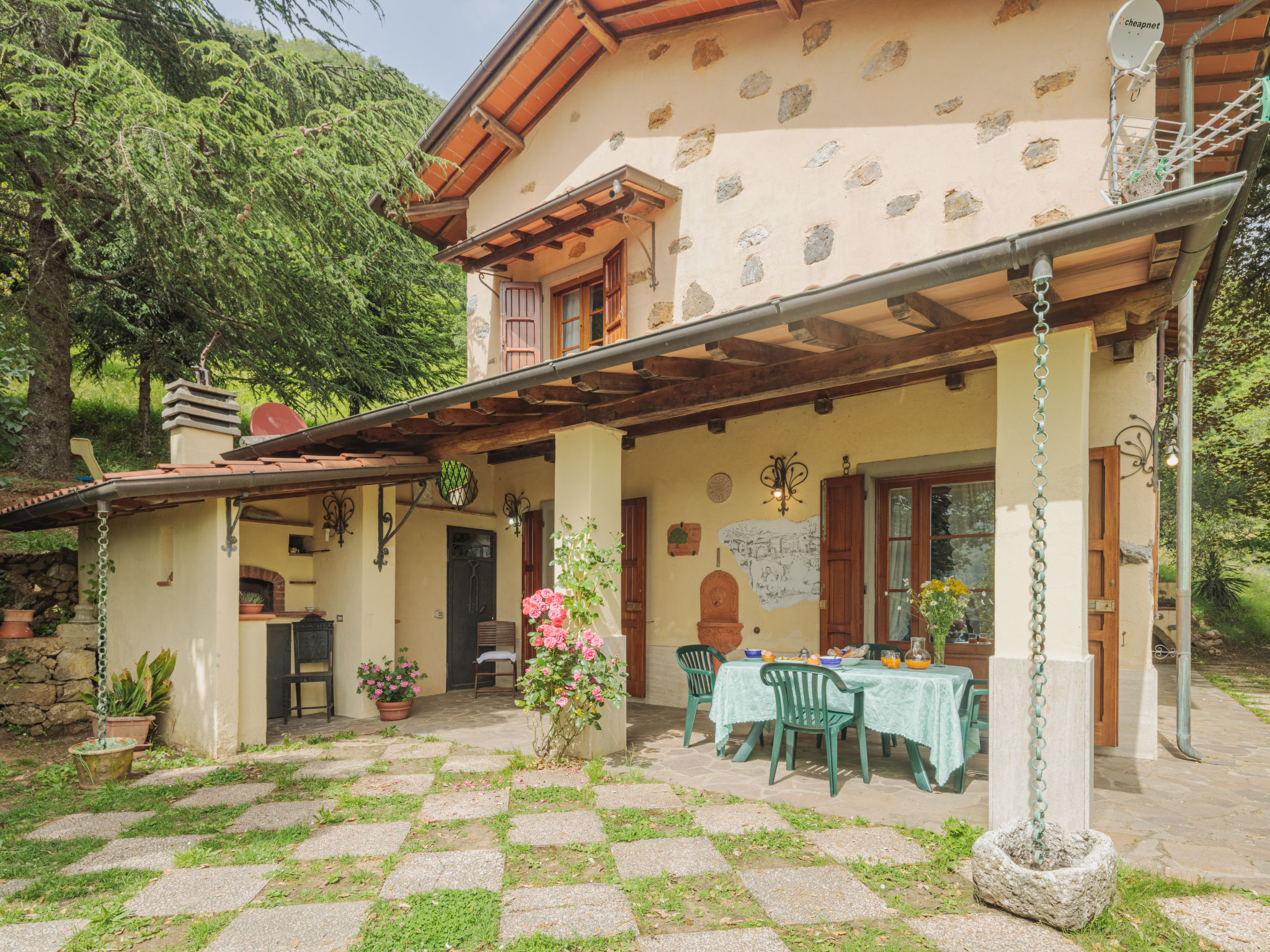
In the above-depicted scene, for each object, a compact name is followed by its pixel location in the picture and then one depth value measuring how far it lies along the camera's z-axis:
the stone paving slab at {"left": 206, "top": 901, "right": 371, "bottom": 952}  2.55
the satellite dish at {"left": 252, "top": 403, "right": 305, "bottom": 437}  7.17
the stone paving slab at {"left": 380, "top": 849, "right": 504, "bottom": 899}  3.02
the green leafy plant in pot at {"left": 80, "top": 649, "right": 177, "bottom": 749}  5.28
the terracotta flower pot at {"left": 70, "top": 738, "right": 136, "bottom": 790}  4.54
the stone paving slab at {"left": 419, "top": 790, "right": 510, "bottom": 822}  3.92
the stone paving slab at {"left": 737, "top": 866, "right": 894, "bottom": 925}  2.76
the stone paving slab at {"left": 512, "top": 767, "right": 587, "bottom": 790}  4.46
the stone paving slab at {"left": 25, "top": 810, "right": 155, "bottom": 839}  3.75
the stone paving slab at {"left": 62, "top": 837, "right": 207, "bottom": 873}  3.29
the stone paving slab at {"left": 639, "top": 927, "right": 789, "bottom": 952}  2.53
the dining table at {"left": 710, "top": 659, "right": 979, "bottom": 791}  4.18
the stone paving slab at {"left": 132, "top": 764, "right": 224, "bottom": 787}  4.66
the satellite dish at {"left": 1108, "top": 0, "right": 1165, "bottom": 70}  3.95
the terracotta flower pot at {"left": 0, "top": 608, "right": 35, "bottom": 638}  5.98
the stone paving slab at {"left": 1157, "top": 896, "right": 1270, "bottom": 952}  2.56
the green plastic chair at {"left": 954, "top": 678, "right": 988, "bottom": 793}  4.51
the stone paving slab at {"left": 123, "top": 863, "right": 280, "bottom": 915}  2.86
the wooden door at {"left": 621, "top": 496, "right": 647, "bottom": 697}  7.68
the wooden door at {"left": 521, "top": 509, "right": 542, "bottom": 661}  8.70
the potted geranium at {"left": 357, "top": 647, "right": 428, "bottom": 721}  6.58
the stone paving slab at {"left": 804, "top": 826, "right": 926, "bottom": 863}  3.29
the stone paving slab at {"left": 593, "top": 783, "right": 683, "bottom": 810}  4.05
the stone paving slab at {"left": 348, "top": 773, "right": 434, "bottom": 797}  4.36
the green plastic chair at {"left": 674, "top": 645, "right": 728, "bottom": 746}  5.41
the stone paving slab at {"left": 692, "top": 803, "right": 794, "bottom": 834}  3.68
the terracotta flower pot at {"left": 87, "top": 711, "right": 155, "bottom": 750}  5.26
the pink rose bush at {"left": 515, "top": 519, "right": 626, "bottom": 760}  4.80
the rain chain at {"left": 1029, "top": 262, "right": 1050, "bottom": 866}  2.86
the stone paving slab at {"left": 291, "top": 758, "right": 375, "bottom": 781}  4.76
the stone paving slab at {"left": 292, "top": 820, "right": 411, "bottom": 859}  3.42
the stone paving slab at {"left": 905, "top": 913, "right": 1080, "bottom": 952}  2.51
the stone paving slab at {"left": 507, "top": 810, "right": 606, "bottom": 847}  3.54
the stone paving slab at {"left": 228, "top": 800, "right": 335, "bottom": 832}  3.82
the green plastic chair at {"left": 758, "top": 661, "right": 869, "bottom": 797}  4.27
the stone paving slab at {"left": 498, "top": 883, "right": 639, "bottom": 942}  2.66
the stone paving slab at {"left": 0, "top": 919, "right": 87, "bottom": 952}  2.57
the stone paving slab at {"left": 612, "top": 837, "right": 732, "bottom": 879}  3.17
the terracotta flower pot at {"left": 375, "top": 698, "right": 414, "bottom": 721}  6.57
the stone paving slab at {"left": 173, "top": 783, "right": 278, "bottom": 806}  4.24
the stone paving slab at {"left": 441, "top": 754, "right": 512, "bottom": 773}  4.87
